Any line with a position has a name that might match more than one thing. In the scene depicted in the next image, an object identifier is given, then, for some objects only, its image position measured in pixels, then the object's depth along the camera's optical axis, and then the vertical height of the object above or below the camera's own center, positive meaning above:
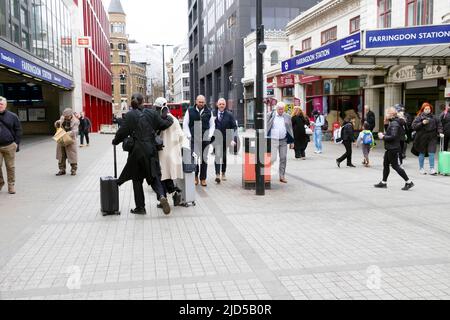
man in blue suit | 10.34 -0.18
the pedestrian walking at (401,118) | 12.16 +0.00
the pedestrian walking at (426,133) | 11.20 -0.36
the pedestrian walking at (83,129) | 23.02 -0.30
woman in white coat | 7.64 -0.53
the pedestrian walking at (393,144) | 9.20 -0.50
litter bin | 9.67 -0.96
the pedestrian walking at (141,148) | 7.07 -0.39
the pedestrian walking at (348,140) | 13.13 -0.59
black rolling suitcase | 7.25 -1.13
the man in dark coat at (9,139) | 9.05 -0.29
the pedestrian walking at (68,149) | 12.12 -0.67
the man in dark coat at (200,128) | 9.70 -0.14
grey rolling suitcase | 7.89 -1.01
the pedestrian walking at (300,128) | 14.70 -0.27
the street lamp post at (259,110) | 8.80 +0.19
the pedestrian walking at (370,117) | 16.36 +0.06
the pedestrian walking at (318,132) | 17.28 -0.46
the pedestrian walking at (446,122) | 12.69 -0.12
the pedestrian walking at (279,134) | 10.45 -0.32
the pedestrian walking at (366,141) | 13.00 -0.62
